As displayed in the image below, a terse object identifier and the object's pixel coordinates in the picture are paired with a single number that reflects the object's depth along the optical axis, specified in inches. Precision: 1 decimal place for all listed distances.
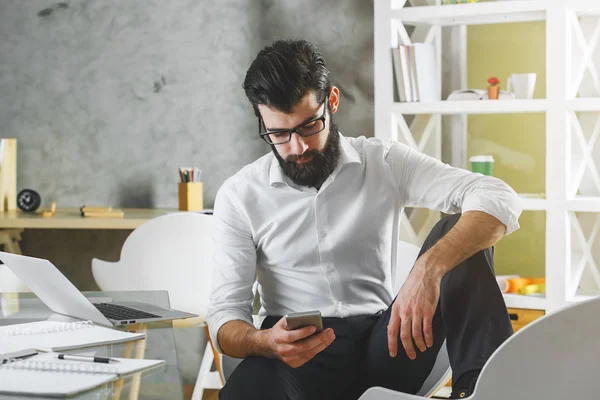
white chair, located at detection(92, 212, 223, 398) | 109.7
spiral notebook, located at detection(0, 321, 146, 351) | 49.8
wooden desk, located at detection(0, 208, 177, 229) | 127.6
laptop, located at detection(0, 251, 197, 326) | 58.2
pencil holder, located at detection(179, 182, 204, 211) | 140.9
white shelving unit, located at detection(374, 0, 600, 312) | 117.6
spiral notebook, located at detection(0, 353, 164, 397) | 38.4
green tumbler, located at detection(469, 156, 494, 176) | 126.8
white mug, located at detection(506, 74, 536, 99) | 123.5
